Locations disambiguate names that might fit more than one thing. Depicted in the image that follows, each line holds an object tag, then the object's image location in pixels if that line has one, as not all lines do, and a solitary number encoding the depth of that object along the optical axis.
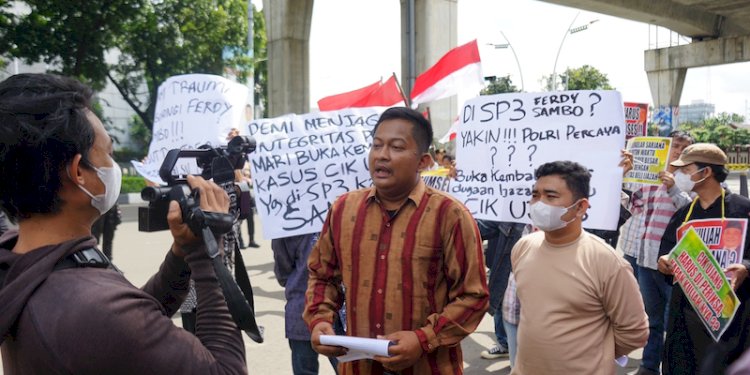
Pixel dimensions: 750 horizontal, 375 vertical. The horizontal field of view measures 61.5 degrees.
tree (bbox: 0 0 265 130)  17.88
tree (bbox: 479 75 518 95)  55.41
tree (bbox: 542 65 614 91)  59.16
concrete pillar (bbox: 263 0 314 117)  16.56
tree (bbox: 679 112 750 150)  45.99
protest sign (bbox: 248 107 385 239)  3.64
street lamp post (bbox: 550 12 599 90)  30.69
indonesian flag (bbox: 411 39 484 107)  6.13
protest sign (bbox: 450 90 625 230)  3.54
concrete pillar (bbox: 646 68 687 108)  29.16
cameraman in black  1.17
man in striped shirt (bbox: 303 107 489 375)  2.29
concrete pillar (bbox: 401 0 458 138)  12.44
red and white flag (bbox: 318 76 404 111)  5.68
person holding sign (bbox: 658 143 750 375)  3.38
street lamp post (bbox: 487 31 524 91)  31.48
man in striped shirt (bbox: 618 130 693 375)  4.57
